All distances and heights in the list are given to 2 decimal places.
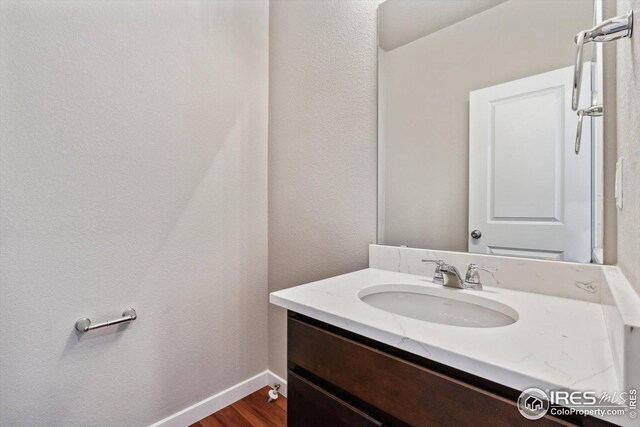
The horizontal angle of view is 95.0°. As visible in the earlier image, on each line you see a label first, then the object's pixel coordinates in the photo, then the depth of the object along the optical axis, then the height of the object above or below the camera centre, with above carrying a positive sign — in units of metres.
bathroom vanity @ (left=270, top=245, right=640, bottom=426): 0.51 -0.27
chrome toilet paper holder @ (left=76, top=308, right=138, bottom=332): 1.12 -0.43
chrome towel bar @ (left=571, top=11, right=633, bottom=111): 0.66 +0.42
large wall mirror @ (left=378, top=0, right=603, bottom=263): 0.94 +0.32
